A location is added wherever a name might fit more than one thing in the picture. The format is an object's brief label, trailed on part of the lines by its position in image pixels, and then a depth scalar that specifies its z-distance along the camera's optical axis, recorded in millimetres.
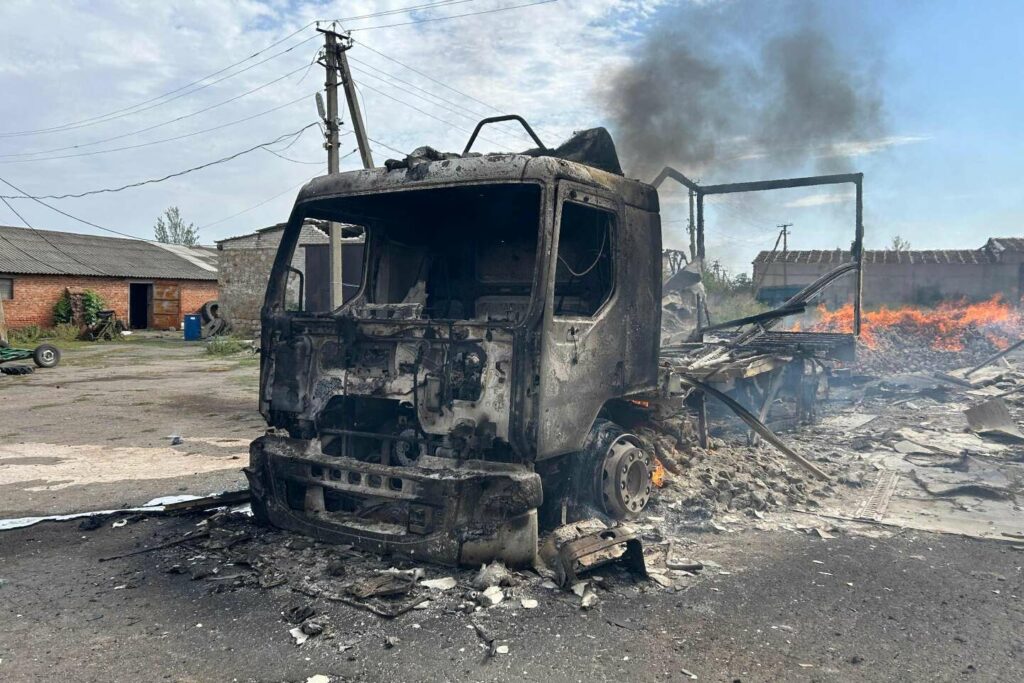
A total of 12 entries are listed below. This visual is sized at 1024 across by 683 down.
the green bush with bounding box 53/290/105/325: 28812
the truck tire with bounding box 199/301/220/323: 27734
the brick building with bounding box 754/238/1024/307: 29516
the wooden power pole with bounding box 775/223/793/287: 34812
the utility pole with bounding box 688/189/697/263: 9084
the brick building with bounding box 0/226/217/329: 28031
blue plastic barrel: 26734
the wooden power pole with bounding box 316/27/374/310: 16141
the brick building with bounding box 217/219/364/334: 26422
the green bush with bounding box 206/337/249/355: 20688
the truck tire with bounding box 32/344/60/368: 16453
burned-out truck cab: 3900
